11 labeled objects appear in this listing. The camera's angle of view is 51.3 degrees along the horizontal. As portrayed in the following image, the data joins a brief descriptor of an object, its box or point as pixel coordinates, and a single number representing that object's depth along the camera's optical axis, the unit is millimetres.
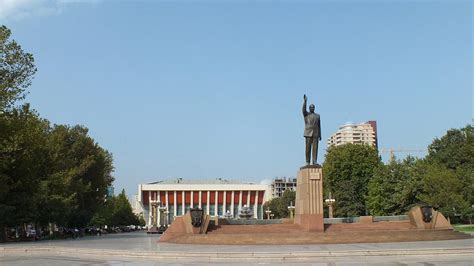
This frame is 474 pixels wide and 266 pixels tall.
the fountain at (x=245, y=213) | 41188
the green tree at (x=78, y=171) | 45188
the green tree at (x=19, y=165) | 32131
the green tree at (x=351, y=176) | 62875
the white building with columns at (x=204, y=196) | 134500
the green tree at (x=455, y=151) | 59250
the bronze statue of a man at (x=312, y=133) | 24625
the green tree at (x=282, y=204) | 102000
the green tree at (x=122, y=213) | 99506
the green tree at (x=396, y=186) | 52150
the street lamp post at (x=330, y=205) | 49209
